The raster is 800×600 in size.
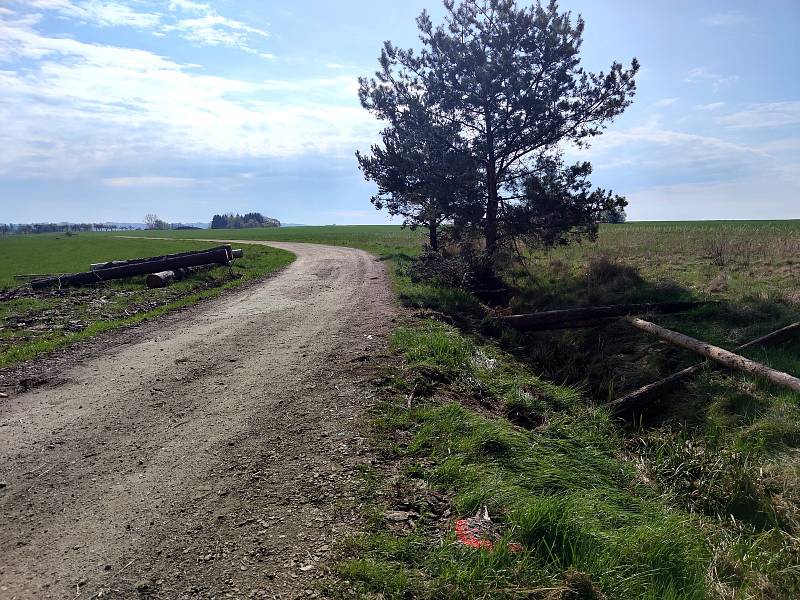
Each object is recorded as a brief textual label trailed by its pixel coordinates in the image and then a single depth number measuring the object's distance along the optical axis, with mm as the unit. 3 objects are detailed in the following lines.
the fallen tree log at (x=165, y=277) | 16125
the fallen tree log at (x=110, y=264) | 17891
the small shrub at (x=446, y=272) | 16562
